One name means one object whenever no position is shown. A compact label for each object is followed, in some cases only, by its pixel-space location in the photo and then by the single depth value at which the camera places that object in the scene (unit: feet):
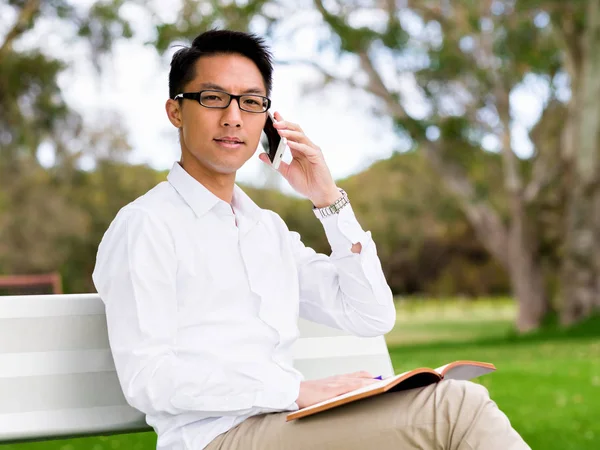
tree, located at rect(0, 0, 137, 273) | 60.29
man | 7.38
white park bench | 8.50
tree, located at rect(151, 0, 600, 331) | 55.11
